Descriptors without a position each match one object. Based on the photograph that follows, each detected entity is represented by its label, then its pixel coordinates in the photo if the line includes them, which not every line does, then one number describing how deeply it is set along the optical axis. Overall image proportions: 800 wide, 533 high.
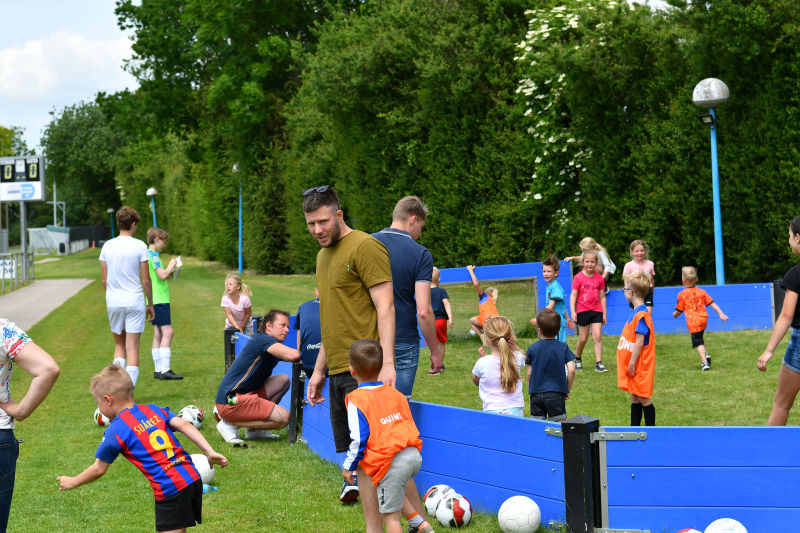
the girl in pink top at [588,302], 11.54
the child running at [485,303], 12.95
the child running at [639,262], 12.50
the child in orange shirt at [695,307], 11.78
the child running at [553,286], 12.04
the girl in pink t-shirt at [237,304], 12.51
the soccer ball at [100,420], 9.41
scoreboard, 38.69
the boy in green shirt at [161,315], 11.77
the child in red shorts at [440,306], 12.52
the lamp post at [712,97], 14.33
